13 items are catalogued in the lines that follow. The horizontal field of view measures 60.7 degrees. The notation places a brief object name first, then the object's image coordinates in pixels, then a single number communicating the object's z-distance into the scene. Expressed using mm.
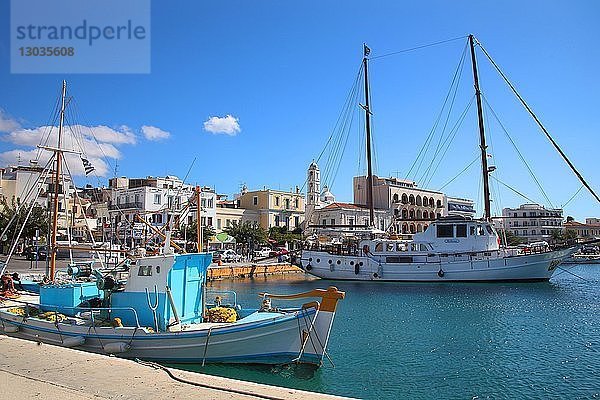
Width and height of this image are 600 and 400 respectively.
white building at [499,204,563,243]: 115388
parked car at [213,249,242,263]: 59438
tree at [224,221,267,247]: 67375
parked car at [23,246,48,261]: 48188
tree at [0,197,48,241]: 51250
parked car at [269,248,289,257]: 57656
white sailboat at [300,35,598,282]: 42031
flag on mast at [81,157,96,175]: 21344
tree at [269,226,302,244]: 77044
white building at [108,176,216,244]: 68500
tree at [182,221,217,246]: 62234
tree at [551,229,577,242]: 103300
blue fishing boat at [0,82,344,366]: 14469
